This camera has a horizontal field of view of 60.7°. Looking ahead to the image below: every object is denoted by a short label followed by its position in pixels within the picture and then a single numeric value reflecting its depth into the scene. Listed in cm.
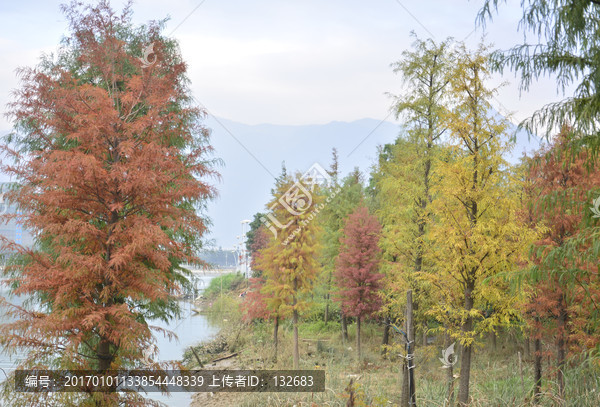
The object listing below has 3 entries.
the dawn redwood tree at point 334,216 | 2394
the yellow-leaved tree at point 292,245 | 1611
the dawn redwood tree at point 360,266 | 1875
